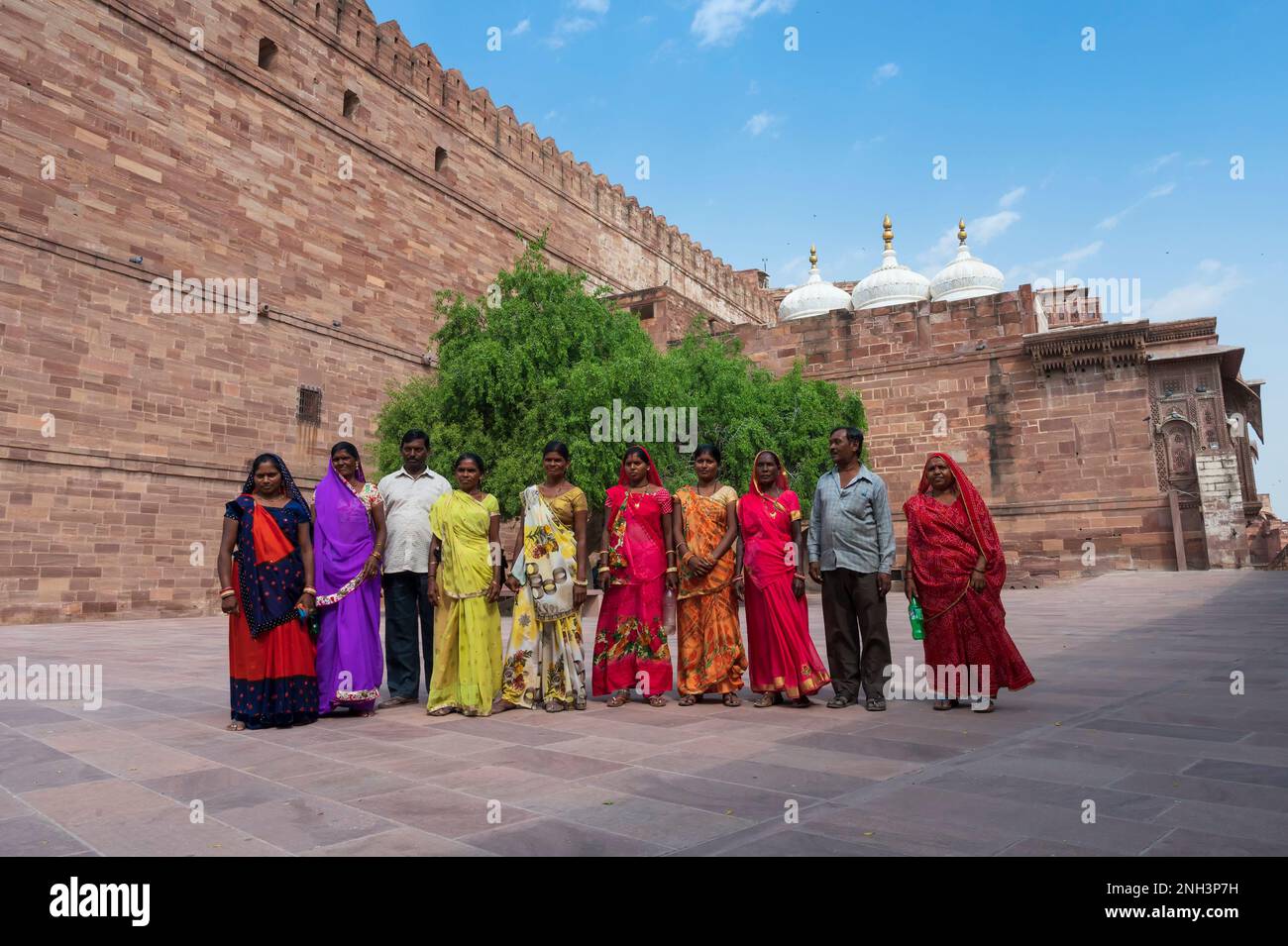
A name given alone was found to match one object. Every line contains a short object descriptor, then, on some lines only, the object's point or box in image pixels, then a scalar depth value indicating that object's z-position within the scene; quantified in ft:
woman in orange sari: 17.54
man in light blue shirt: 16.75
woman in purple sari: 16.46
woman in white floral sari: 17.11
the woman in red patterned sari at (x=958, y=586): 16.07
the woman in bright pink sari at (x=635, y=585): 17.72
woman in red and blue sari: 15.16
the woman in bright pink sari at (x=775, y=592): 16.92
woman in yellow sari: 16.63
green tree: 43.39
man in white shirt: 17.90
